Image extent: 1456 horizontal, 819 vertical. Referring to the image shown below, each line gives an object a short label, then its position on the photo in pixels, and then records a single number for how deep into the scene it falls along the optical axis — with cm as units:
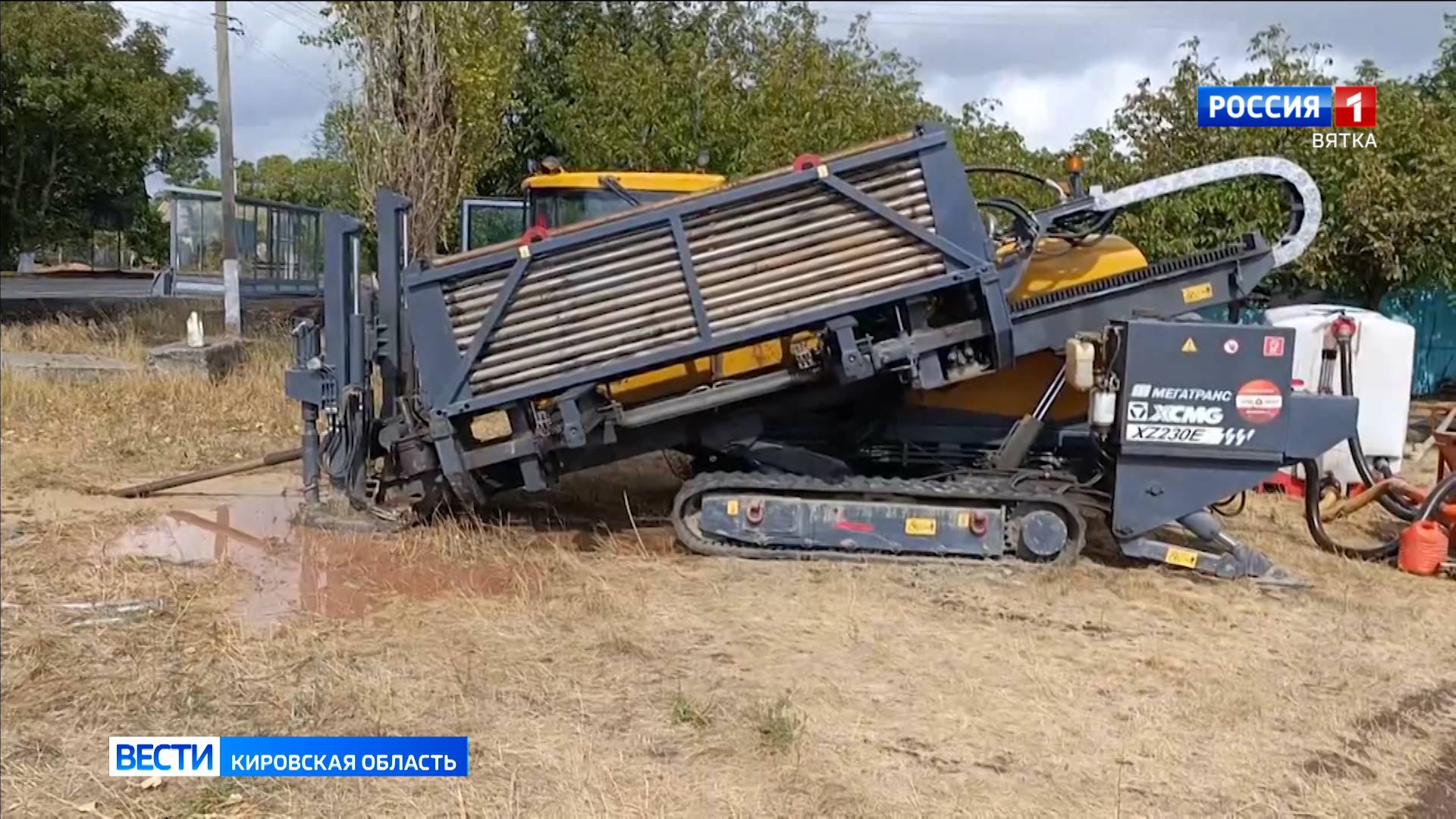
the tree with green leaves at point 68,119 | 2222
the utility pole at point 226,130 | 1794
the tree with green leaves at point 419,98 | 1439
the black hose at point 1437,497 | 761
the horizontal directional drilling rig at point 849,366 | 691
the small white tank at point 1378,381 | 970
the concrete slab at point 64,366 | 1273
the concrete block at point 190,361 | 1331
